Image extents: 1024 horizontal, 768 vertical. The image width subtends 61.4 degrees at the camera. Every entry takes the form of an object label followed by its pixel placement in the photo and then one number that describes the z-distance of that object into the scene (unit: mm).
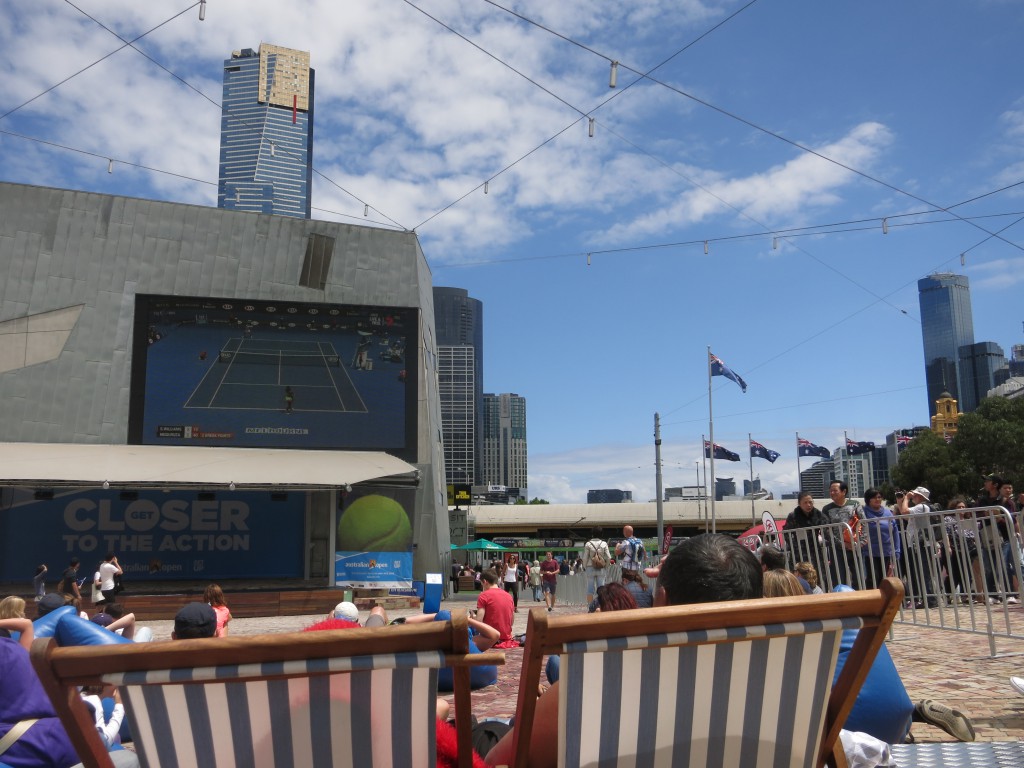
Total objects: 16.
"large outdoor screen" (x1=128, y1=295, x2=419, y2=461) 21062
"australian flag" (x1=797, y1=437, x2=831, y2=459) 40000
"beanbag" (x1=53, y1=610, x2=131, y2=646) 4540
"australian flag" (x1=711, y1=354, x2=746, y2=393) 33750
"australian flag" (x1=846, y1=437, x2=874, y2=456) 43734
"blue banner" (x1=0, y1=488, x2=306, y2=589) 19672
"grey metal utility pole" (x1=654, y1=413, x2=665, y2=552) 27531
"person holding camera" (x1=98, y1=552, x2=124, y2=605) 16828
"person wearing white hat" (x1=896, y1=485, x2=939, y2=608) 7055
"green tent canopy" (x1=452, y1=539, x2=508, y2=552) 27669
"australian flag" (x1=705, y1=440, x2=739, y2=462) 35562
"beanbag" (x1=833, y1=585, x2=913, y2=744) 3027
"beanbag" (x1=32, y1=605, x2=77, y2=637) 4938
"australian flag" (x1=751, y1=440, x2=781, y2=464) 38781
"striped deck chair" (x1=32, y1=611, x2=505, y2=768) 1464
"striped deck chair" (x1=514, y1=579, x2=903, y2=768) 1518
